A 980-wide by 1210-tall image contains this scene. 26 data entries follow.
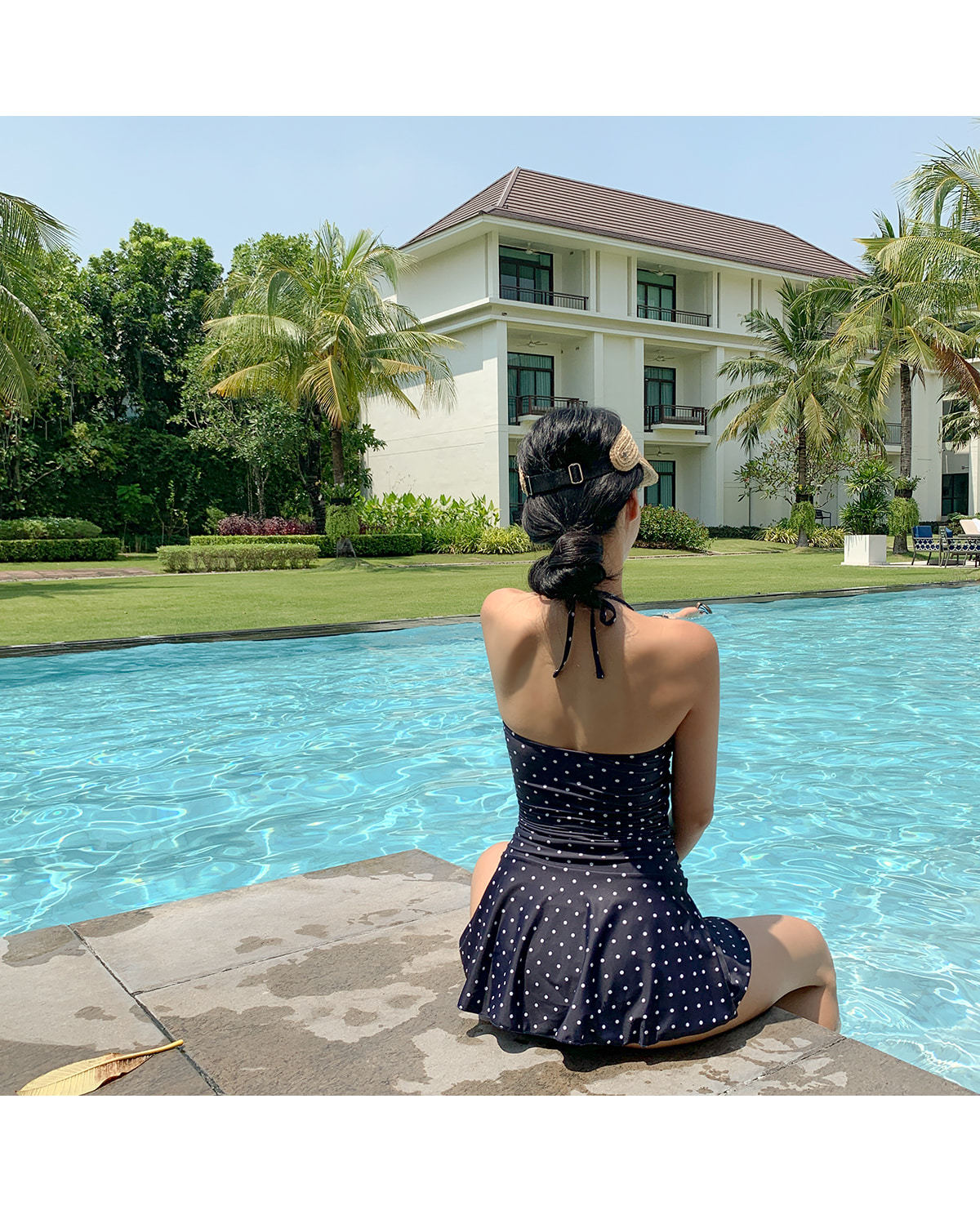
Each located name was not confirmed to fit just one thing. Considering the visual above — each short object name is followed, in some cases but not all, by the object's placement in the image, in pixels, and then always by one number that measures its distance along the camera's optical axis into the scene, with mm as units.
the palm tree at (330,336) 25172
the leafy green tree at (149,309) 34375
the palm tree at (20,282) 17203
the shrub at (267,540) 26188
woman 1960
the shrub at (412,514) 30719
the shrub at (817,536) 34719
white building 32438
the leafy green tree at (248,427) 29891
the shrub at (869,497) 28656
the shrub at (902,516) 26703
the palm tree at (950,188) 21656
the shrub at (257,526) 28578
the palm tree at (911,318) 22719
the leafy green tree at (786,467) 35781
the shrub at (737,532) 37281
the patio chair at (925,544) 24131
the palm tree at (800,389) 31344
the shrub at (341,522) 27078
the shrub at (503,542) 28875
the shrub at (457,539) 29656
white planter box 24812
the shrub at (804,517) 34094
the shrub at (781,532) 35031
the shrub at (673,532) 31578
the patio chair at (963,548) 22562
